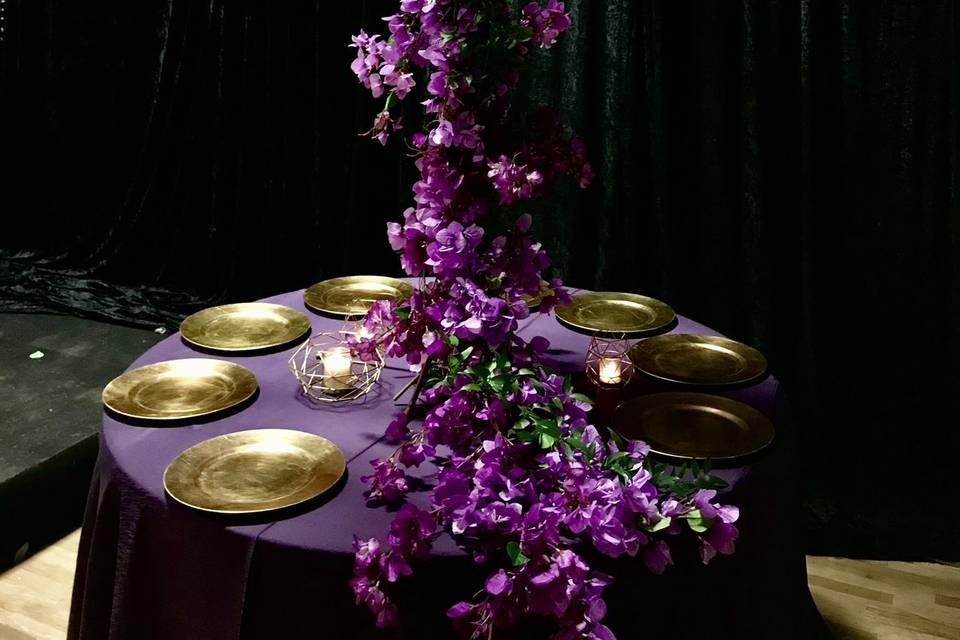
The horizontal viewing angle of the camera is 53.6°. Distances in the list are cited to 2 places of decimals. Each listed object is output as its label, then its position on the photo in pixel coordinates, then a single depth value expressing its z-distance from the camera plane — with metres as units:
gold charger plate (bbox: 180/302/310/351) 1.86
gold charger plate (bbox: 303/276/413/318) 2.04
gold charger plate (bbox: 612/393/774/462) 1.46
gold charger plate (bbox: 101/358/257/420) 1.57
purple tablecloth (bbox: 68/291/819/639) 1.24
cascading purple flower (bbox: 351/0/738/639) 1.16
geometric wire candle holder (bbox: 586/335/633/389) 1.69
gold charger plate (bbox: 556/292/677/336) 1.96
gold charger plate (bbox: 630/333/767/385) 1.75
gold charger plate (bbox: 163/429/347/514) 1.31
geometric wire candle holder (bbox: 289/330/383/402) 1.66
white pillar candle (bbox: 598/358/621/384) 1.68
